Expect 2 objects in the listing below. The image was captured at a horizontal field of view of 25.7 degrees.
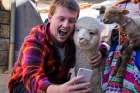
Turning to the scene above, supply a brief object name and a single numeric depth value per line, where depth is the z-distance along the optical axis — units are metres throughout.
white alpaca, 2.05
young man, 1.90
